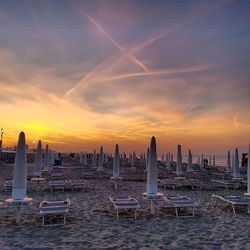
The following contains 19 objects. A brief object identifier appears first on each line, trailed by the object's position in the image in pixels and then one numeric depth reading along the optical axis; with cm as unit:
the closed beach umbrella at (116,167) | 1495
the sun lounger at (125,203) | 843
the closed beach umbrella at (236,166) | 1742
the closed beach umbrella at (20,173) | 773
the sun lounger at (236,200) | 937
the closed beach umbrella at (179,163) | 1806
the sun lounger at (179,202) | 877
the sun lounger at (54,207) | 764
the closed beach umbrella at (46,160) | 2073
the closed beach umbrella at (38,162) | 1532
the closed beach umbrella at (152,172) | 906
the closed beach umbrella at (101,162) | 2143
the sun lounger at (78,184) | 1384
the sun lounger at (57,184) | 1370
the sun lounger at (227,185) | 1596
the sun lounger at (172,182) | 1525
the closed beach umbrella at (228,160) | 2412
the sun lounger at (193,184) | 1530
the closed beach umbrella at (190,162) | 2220
